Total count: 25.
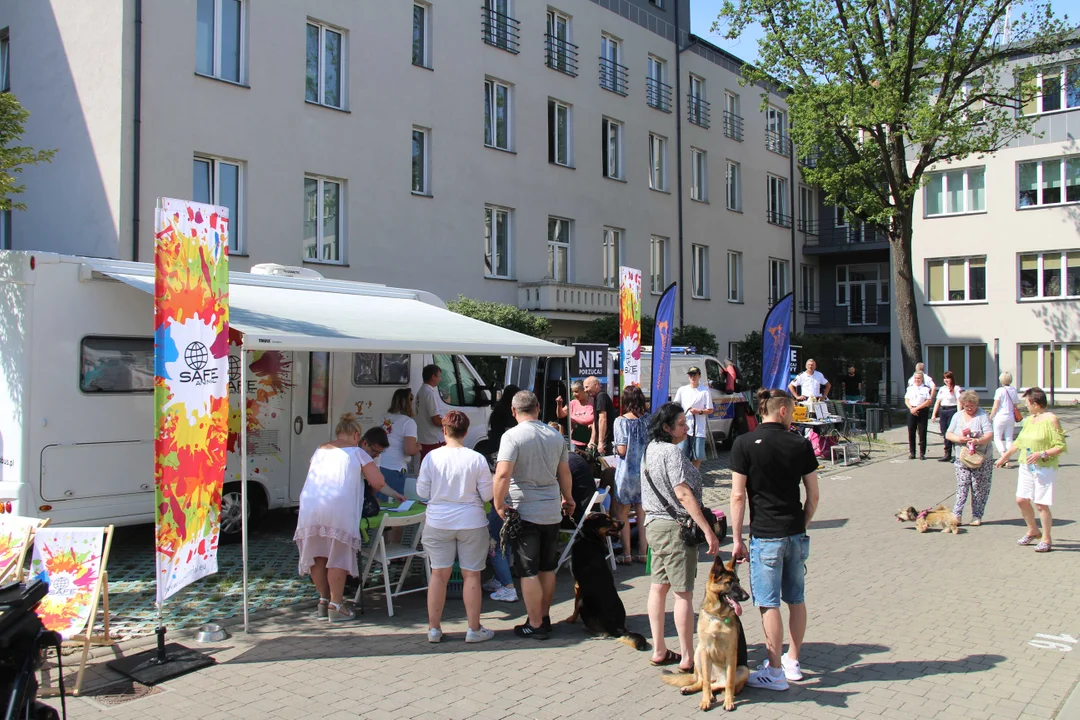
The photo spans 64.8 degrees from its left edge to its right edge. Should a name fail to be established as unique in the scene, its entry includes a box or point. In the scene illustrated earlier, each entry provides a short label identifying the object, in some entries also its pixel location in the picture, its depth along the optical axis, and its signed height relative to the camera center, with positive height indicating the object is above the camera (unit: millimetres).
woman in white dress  6148 -951
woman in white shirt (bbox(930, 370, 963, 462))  14633 -383
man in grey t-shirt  5711 -797
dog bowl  5873 -1748
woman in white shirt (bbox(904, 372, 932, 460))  15047 -511
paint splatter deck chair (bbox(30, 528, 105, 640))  5230 -1195
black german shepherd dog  5855 -1454
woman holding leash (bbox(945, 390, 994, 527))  9242 -811
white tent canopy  6902 +601
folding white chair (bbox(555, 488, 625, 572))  6293 -1084
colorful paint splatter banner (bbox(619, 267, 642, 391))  11203 +710
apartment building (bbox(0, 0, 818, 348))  14109 +5080
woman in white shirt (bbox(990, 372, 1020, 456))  10656 -506
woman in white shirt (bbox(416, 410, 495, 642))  5676 -920
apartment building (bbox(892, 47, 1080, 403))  29172 +4353
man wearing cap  12422 -393
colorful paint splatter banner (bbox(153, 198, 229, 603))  5570 -18
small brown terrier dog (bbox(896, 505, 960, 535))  9227 -1524
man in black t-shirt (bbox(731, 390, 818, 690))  4863 -798
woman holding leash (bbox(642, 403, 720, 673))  5039 -838
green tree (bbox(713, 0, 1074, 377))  19922 +7267
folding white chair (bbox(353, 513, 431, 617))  6484 -1340
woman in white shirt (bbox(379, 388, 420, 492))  7996 -574
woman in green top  8031 -698
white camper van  7074 +83
